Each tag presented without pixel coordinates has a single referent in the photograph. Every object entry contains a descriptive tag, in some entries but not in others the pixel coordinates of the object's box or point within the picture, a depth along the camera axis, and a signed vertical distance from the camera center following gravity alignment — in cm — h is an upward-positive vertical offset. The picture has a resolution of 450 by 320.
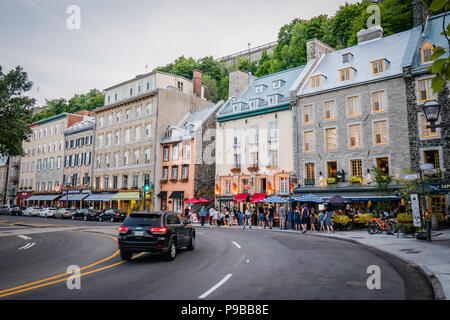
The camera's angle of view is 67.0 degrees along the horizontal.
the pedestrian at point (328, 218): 2306 -103
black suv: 1067 -100
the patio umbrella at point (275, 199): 2948 +37
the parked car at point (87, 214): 4102 -135
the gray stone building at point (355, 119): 2750 +740
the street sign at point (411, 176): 1523 +122
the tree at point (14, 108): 2094 +584
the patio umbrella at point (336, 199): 2532 +32
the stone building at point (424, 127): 2450 +582
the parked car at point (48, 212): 4737 -129
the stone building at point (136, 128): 4547 +1082
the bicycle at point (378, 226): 2058 -138
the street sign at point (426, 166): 1417 +156
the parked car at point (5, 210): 5603 -121
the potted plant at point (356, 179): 2816 +200
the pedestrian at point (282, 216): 2727 -102
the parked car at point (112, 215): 3800 -137
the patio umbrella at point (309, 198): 2693 +42
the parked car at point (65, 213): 4449 -133
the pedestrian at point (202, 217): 3309 -135
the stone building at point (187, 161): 4159 +523
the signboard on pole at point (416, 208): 1560 -23
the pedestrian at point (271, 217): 2819 -114
